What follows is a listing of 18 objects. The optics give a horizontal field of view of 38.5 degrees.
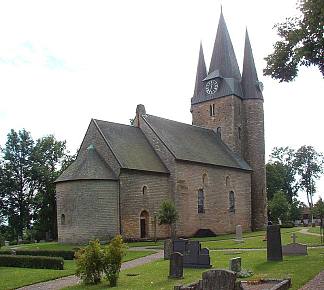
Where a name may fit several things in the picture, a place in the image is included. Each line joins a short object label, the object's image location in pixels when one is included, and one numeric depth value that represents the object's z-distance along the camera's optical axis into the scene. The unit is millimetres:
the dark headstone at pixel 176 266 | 16191
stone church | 37938
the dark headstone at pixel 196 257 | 18516
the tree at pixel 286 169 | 80944
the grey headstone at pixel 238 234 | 33625
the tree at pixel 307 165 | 86875
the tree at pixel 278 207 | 58519
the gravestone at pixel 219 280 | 8922
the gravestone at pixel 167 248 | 23078
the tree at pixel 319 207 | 47969
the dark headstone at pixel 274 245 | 19359
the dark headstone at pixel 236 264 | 15227
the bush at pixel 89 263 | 16297
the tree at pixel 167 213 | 37031
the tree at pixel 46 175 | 56250
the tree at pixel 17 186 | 59469
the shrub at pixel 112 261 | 15946
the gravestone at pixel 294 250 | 20828
